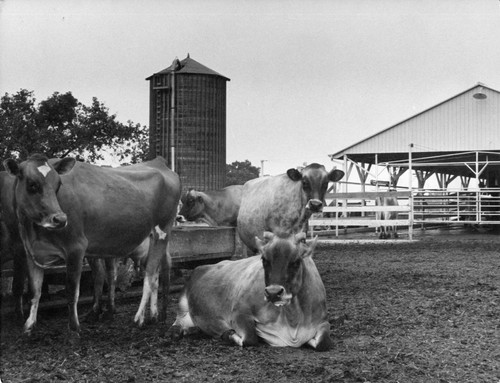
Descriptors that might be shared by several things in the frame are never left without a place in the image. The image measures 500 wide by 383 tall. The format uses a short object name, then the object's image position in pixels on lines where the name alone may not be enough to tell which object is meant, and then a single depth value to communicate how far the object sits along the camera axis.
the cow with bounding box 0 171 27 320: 6.77
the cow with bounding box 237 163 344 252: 9.24
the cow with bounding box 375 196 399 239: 23.91
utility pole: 20.41
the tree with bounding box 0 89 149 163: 13.63
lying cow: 5.82
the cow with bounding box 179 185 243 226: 16.41
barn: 24.81
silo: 23.44
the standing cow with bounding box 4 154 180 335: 6.08
